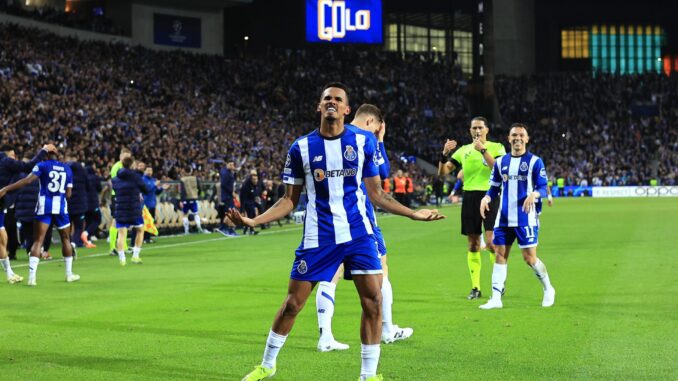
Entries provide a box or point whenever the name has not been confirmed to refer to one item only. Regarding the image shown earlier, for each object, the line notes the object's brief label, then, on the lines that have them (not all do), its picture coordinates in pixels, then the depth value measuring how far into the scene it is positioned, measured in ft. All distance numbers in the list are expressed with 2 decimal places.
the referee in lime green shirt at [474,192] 44.27
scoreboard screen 229.25
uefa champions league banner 218.38
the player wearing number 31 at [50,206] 52.19
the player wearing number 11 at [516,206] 40.70
